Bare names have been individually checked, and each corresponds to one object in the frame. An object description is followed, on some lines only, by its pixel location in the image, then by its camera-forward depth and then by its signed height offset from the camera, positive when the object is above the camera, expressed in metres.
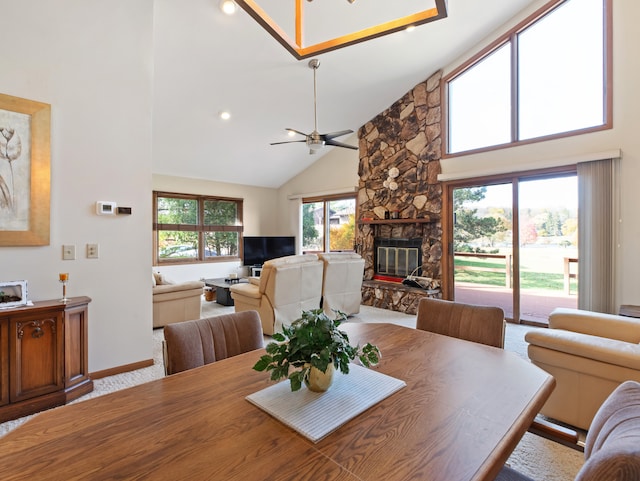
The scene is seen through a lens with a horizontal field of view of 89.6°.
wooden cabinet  2.22 -0.87
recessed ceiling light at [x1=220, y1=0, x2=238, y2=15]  3.39 +2.49
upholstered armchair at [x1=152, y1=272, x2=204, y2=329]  4.22 -0.84
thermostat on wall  2.82 +0.27
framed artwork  2.43 +0.52
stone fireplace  5.52 +0.77
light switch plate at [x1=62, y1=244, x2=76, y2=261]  2.68 -0.11
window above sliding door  4.07 +2.24
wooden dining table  0.75 -0.54
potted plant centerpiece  1.02 -0.38
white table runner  0.93 -0.53
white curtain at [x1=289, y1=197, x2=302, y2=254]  8.13 +0.50
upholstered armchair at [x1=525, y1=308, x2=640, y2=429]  1.79 -0.72
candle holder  2.52 -0.35
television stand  7.62 -0.76
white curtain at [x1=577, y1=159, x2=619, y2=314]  3.83 +0.07
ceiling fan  4.32 +1.38
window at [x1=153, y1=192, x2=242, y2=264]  6.80 +0.24
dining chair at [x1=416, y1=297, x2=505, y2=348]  1.75 -0.47
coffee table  5.83 -0.94
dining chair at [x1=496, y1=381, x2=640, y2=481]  0.57 -0.43
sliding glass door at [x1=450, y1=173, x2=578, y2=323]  4.34 -0.09
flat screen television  7.70 -0.23
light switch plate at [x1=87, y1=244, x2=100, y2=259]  2.80 -0.11
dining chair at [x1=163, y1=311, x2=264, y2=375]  1.41 -0.48
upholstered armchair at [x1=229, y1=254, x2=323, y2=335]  3.93 -0.67
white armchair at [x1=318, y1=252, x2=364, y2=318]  4.59 -0.64
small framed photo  2.30 -0.40
